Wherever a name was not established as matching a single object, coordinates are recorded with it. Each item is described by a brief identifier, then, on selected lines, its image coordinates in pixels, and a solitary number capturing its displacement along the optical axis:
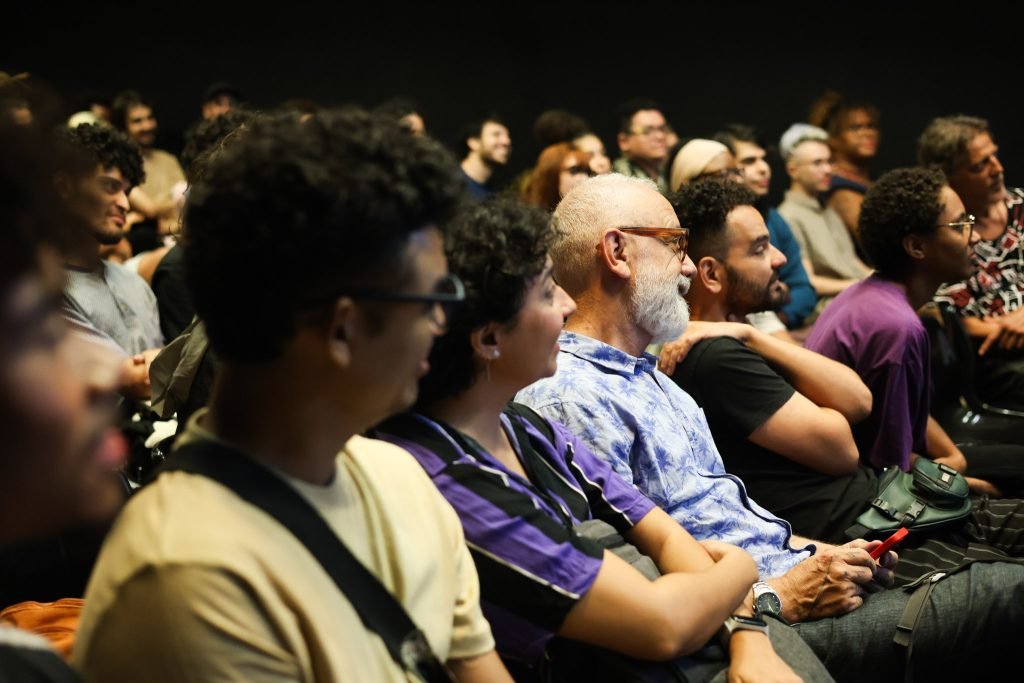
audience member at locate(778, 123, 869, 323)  5.29
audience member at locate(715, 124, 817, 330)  4.58
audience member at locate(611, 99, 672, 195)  6.28
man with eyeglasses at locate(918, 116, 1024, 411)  3.73
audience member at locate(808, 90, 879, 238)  6.32
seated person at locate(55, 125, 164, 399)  2.58
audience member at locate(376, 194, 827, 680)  1.44
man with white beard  2.03
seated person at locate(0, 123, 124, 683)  0.77
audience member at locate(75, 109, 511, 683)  0.95
